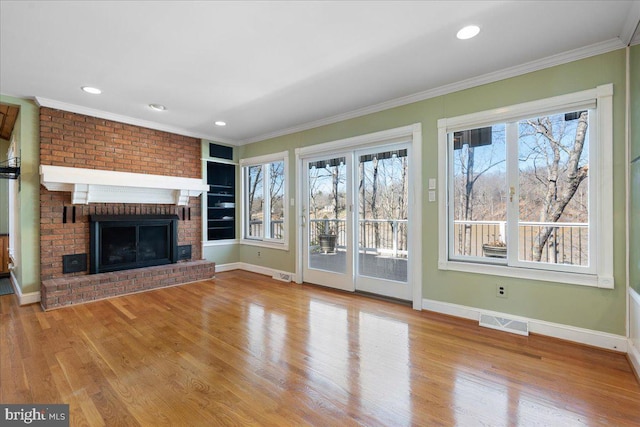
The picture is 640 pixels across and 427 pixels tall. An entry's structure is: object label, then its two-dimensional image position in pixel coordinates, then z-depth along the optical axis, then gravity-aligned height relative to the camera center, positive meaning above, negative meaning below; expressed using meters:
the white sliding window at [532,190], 2.46 +0.22
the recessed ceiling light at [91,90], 3.26 +1.42
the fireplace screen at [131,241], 4.10 -0.45
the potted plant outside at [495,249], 3.00 -0.39
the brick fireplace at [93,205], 3.71 +0.11
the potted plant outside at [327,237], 4.45 -0.39
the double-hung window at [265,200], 5.12 +0.24
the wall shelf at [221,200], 5.55 +0.24
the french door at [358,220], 3.80 -0.10
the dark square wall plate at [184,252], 5.02 -0.70
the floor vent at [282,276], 4.88 -1.10
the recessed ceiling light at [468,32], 2.18 +1.40
